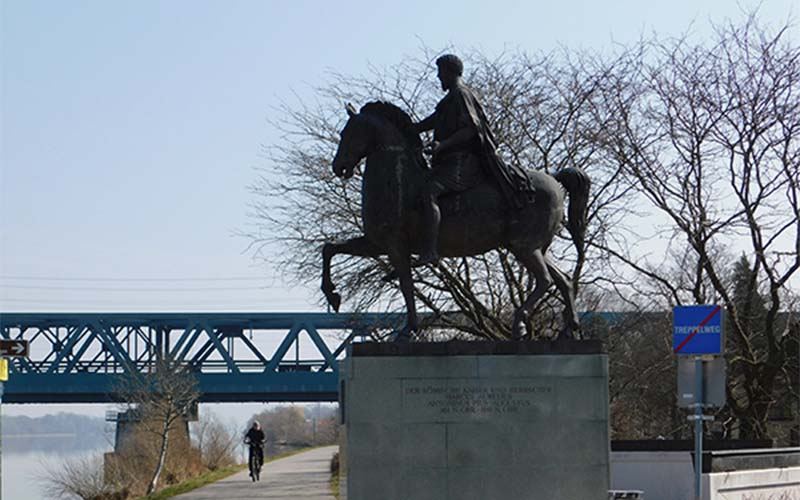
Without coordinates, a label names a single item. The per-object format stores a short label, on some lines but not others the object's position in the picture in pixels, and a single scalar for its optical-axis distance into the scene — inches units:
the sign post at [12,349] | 738.2
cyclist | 1333.7
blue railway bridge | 2992.1
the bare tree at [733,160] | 1050.1
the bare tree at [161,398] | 1550.2
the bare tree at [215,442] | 1851.6
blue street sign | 679.1
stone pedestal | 575.8
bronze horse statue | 589.3
